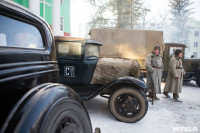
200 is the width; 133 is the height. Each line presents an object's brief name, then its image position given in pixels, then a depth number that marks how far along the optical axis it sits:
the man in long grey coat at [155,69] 4.35
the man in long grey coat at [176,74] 4.47
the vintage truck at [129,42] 6.45
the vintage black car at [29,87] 0.79
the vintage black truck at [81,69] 3.13
